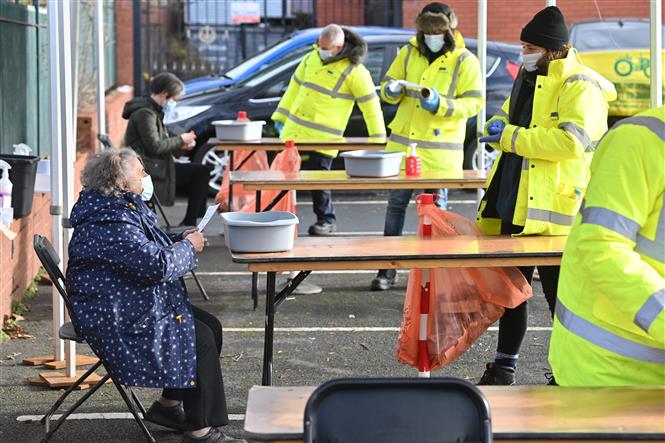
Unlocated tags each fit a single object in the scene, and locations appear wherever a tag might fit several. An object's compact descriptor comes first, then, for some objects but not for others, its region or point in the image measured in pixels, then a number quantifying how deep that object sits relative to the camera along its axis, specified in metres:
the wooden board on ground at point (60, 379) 10.44
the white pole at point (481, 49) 15.21
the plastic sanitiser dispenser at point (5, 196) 11.30
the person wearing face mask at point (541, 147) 9.46
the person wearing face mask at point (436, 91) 13.71
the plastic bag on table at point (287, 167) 14.41
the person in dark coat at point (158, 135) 15.33
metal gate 30.09
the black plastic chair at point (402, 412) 5.11
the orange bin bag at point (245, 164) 17.04
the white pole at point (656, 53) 10.88
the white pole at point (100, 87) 16.31
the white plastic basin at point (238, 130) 16.48
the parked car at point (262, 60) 22.01
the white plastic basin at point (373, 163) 13.00
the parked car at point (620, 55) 23.25
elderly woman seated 8.38
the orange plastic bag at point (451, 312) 9.83
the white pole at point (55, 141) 10.18
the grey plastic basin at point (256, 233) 8.83
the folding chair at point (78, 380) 8.79
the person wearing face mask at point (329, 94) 16.50
